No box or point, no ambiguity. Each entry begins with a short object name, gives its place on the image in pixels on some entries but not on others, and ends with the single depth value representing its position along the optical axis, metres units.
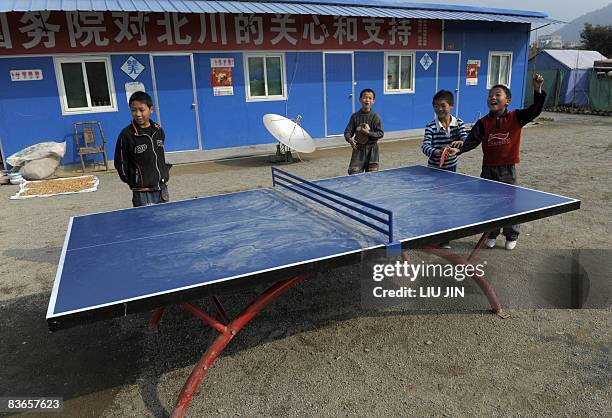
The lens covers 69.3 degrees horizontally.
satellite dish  9.02
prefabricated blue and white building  9.07
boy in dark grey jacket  5.20
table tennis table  2.09
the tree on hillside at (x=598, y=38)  40.75
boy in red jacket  4.02
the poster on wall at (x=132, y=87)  9.76
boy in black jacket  3.84
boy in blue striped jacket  4.36
